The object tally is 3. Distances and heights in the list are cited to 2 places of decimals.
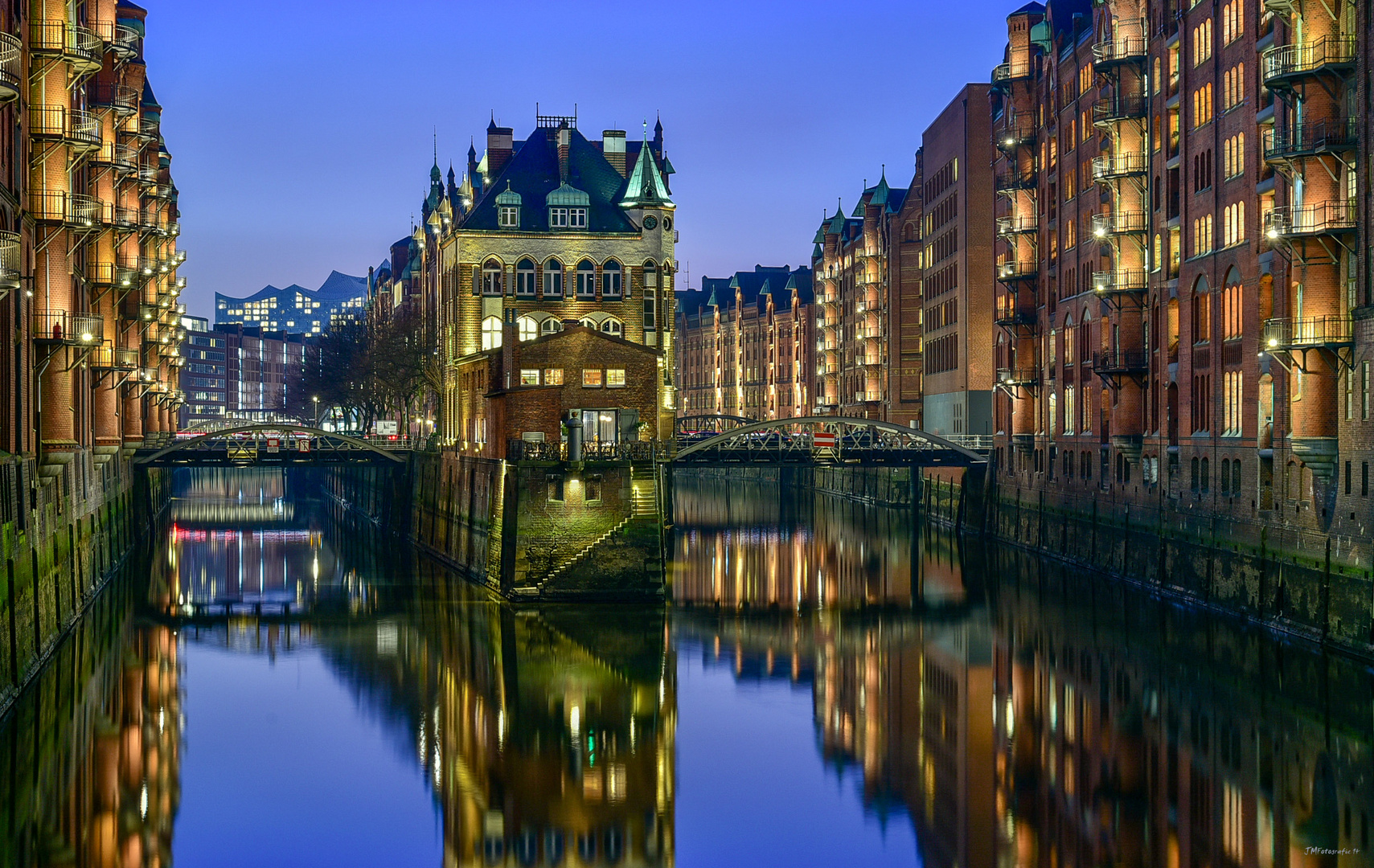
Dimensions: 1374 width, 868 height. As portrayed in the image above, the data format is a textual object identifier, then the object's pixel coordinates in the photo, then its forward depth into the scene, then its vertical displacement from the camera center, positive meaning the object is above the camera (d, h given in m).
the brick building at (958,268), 98.62 +10.57
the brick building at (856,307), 127.50 +10.52
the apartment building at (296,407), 164.93 +3.58
